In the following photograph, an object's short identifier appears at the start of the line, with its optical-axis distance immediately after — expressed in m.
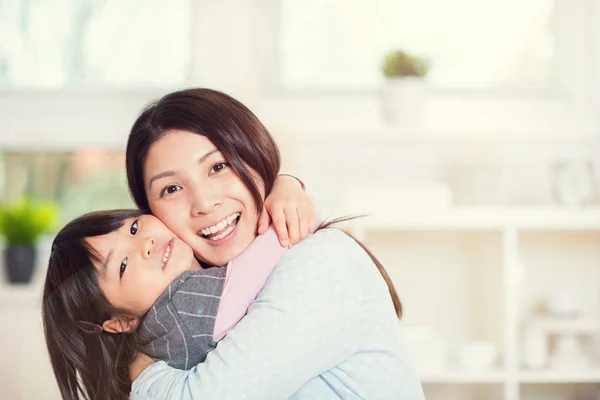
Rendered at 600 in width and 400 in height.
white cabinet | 2.97
